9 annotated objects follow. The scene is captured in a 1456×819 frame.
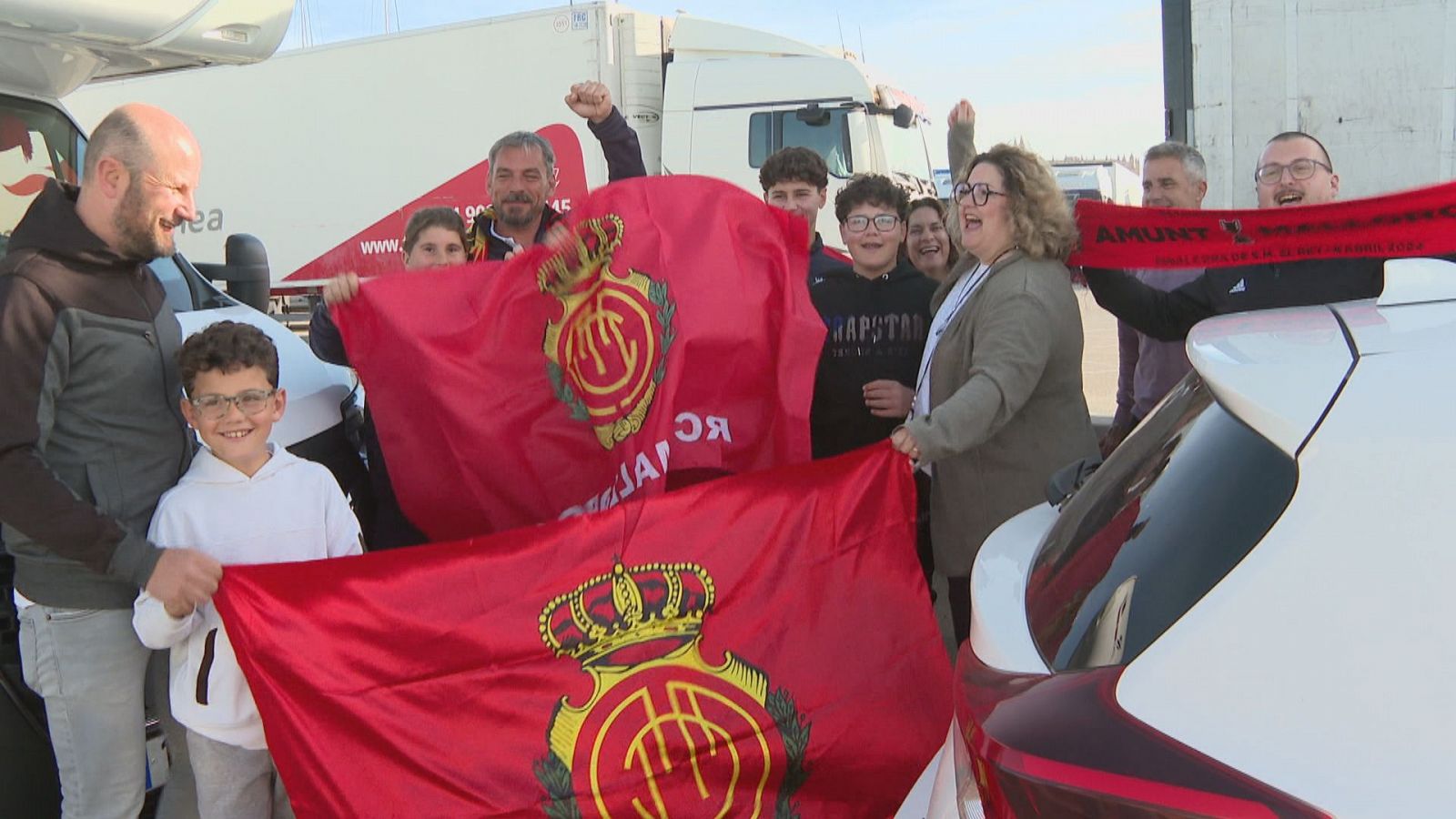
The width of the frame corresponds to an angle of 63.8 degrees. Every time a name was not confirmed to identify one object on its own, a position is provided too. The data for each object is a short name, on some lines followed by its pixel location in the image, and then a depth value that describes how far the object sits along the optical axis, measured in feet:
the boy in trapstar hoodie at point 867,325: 13.42
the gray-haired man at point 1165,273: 14.62
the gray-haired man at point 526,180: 15.10
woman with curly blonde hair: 10.93
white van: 10.33
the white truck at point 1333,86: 13.19
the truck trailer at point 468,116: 45.98
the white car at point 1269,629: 4.26
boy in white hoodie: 9.07
